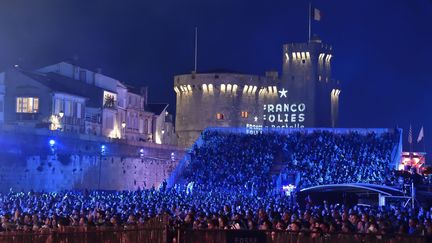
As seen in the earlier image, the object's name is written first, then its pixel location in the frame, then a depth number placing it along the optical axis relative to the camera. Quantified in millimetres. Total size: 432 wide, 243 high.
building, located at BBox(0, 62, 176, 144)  75188
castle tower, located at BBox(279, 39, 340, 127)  106938
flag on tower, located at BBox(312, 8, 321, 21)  105438
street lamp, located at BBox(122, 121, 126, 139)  92738
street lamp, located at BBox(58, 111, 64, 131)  76000
